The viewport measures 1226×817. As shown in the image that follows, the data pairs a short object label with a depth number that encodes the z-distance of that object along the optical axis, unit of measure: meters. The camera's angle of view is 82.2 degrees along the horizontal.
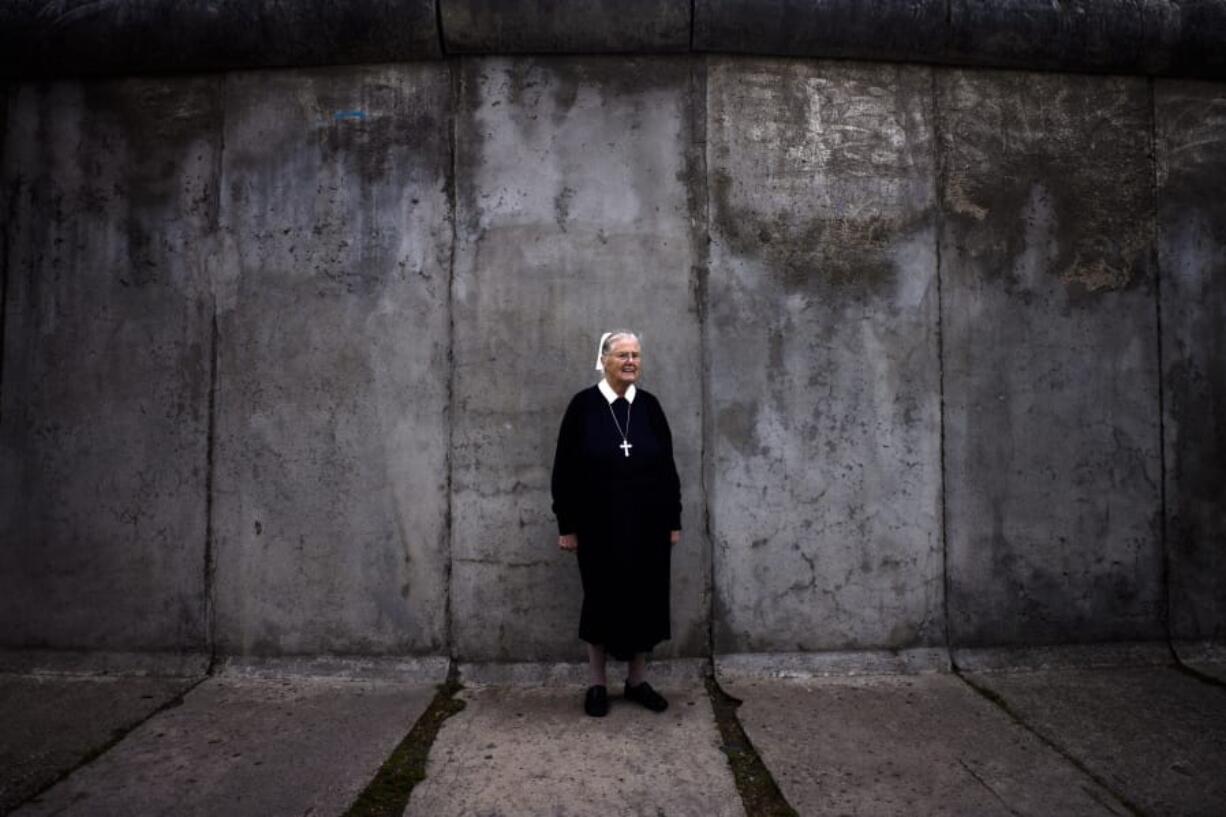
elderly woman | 3.84
